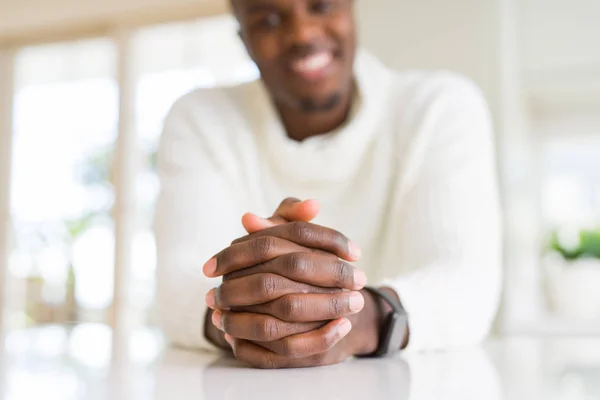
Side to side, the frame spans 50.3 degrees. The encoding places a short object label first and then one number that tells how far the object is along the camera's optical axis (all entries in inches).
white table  20.3
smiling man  24.9
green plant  60.2
